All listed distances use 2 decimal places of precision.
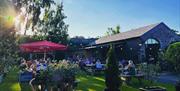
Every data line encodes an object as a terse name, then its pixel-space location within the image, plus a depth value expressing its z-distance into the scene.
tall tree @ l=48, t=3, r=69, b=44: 20.42
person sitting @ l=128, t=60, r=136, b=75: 7.88
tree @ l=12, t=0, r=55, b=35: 17.05
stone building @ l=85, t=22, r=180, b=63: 14.91
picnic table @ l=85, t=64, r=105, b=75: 10.66
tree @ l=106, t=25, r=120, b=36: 33.70
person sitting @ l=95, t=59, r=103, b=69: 10.64
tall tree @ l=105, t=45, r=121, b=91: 5.31
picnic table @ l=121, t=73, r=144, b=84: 7.73
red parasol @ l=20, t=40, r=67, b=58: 8.44
